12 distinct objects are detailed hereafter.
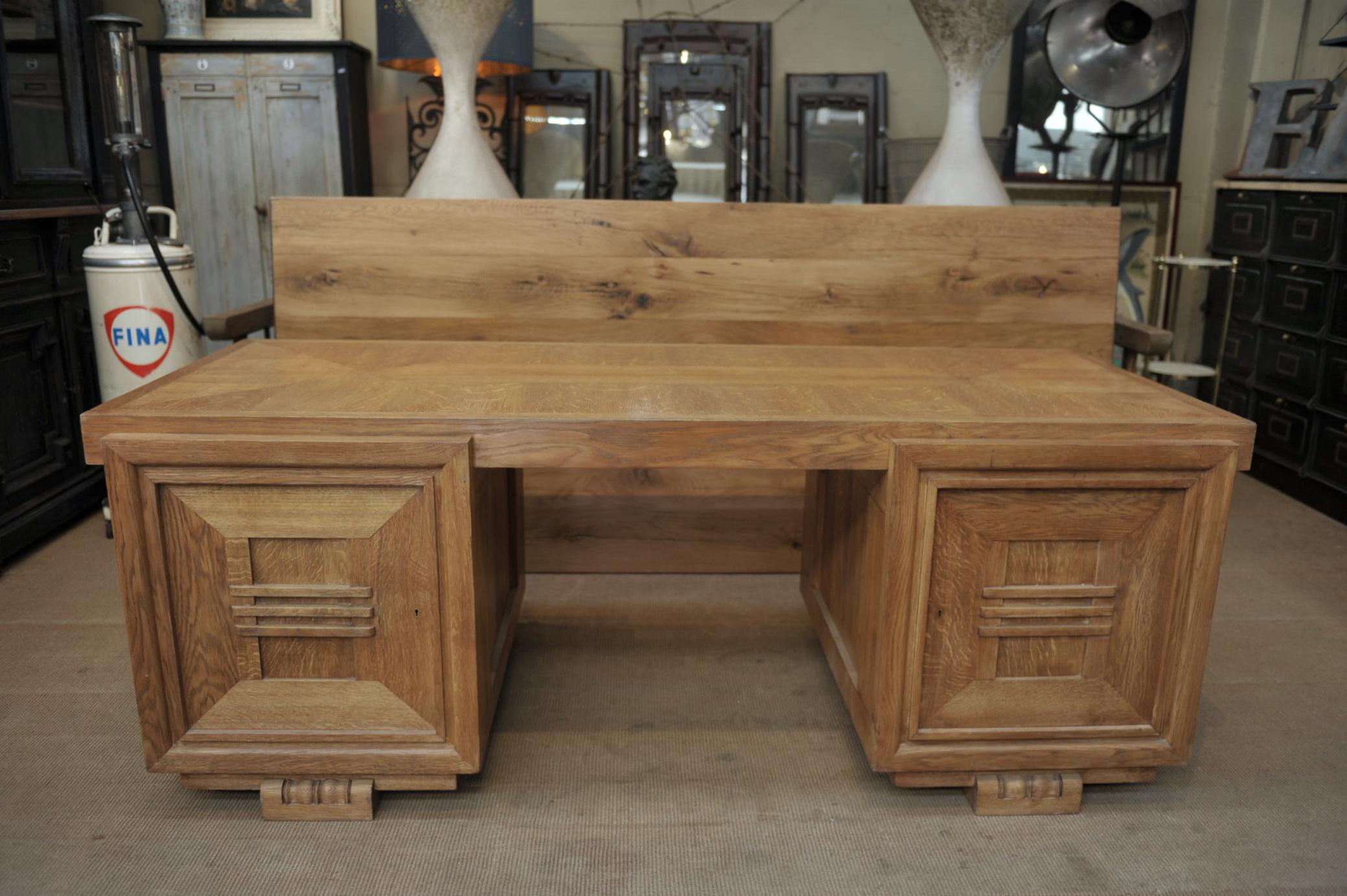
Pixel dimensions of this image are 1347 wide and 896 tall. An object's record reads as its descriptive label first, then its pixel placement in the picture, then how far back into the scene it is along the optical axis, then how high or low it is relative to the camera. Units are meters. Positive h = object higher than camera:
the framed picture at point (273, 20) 3.73 +0.60
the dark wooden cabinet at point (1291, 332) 2.98 -0.38
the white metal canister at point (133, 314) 2.65 -0.32
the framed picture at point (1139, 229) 4.02 -0.10
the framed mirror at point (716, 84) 3.79 +0.40
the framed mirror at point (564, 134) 3.85 +0.22
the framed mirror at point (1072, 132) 3.92 +0.27
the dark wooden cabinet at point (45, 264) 2.59 -0.20
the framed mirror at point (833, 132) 3.87 +0.24
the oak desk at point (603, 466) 1.34 -0.47
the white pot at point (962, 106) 2.20 +0.20
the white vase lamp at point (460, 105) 2.18 +0.19
